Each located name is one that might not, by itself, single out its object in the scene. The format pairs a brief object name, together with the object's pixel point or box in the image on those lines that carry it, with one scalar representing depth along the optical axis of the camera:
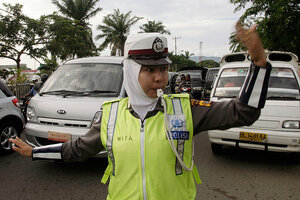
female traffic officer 1.30
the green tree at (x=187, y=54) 69.82
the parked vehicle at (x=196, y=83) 15.34
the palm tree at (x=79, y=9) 27.34
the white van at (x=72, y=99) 3.96
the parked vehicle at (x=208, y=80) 11.01
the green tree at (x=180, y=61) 61.08
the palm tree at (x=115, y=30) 32.84
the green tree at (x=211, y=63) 109.13
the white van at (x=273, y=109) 4.23
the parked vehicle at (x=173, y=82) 13.94
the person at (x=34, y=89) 7.66
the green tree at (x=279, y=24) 9.27
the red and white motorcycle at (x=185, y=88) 12.27
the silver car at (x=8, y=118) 5.25
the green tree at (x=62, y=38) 17.77
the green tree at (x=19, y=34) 15.68
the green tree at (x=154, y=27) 38.66
